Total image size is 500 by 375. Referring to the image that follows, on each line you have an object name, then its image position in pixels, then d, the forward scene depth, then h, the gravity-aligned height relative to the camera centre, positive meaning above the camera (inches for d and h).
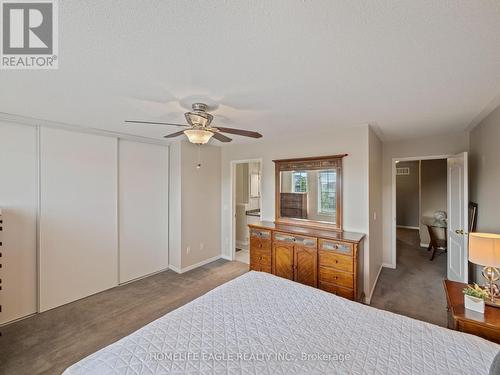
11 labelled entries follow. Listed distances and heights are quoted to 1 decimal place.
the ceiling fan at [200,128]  80.3 +22.0
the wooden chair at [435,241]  186.1 -45.2
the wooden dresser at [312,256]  107.7 -37.0
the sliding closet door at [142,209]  141.3 -13.9
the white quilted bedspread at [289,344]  44.4 -35.3
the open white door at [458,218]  114.9 -16.8
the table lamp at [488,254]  68.0 -20.8
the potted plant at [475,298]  65.4 -32.9
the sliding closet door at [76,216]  111.0 -14.9
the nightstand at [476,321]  60.2 -36.6
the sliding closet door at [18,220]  100.5 -14.7
